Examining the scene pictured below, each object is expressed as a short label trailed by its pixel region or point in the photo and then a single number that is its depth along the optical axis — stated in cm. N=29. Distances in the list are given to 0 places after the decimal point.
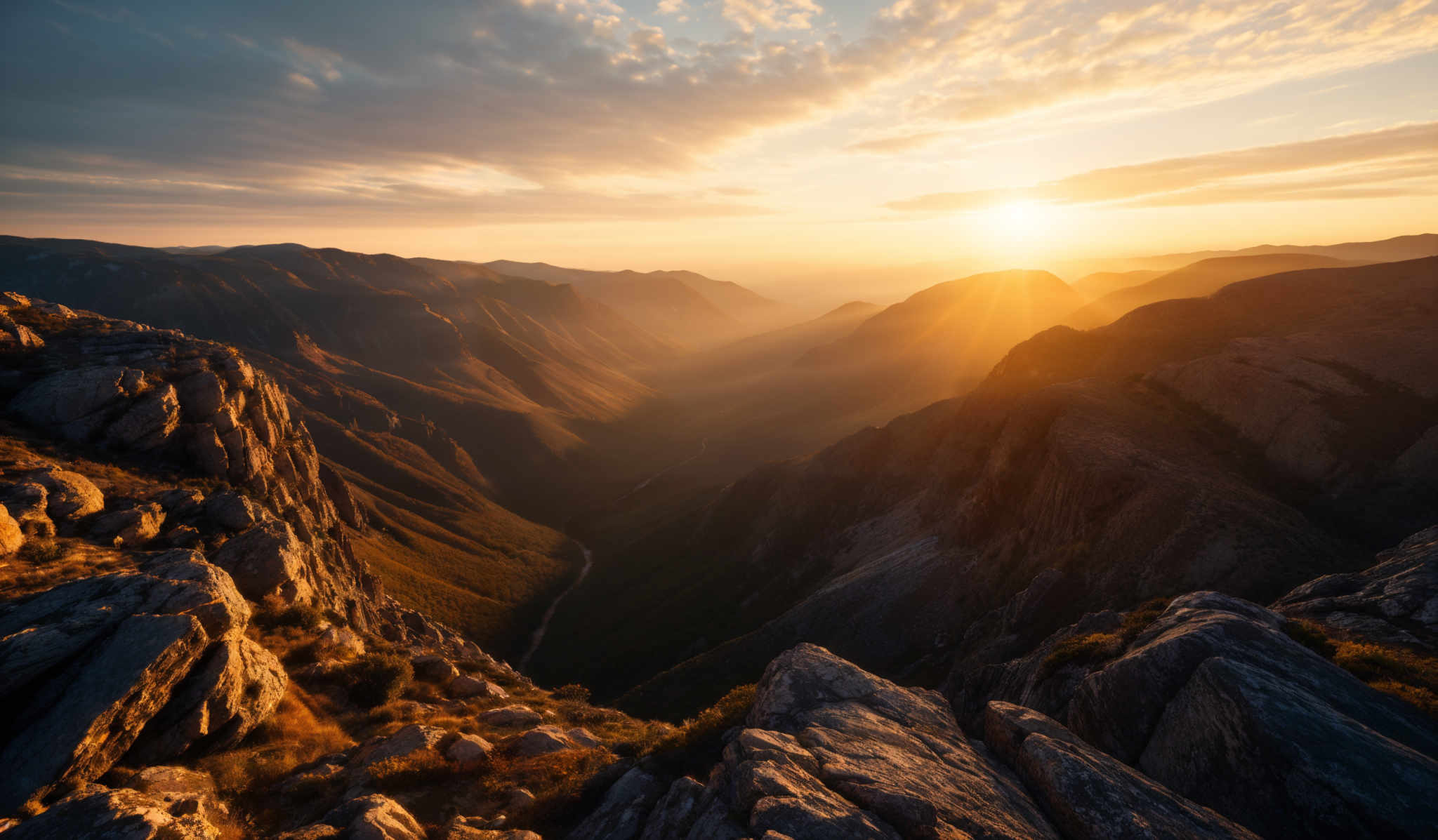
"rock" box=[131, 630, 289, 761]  1808
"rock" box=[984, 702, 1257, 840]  1513
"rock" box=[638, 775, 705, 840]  1496
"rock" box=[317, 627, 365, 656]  3012
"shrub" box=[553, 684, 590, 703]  4134
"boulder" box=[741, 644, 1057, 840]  1424
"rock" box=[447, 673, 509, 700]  3372
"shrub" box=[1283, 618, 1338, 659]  2278
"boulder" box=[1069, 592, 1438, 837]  1562
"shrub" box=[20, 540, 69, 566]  2364
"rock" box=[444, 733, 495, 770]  2178
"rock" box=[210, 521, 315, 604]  3002
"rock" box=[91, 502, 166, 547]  2759
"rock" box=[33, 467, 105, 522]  2719
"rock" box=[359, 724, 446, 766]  2158
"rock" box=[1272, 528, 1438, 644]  2425
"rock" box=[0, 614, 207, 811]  1497
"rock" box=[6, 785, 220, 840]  1175
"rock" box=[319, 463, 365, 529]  8562
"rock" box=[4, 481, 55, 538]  2519
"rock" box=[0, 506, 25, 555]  2316
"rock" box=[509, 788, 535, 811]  1883
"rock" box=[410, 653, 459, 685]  3497
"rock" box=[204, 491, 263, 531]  3359
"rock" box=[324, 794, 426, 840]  1462
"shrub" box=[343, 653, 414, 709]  2820
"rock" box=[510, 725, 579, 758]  2414
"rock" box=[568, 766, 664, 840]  1607
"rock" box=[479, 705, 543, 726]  2872
